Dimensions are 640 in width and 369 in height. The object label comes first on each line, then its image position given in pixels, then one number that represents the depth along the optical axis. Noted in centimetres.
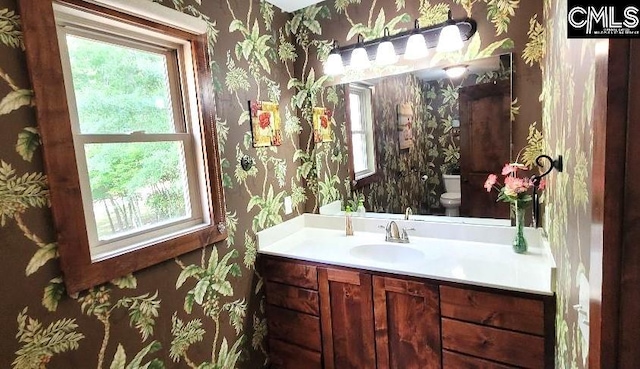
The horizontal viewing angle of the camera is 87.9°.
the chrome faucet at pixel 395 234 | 204
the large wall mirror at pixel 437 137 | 180
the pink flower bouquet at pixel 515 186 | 161
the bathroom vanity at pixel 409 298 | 138
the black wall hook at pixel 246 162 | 196
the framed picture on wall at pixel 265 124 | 203
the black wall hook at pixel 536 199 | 154
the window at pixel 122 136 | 118
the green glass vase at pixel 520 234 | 168
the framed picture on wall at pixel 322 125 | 235
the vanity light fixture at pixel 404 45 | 177
